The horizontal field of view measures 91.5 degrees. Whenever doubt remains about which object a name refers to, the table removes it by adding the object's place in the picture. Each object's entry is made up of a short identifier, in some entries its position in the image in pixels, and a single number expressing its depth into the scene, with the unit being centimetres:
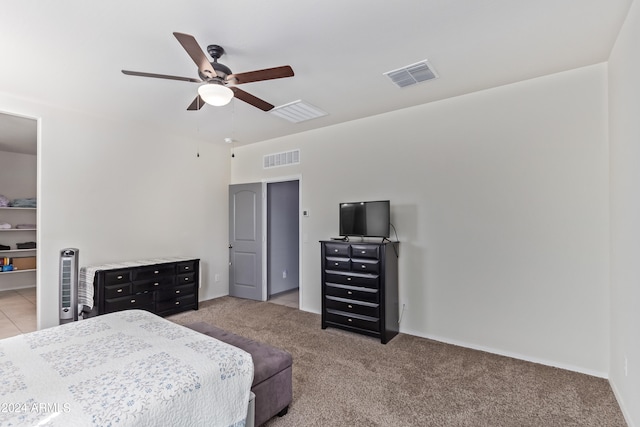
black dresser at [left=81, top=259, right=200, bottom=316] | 379
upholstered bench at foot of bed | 206
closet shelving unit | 579
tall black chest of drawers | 356
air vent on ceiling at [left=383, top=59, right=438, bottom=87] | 284
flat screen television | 378
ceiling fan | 220
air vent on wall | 505
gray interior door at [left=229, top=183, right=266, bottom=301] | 541
